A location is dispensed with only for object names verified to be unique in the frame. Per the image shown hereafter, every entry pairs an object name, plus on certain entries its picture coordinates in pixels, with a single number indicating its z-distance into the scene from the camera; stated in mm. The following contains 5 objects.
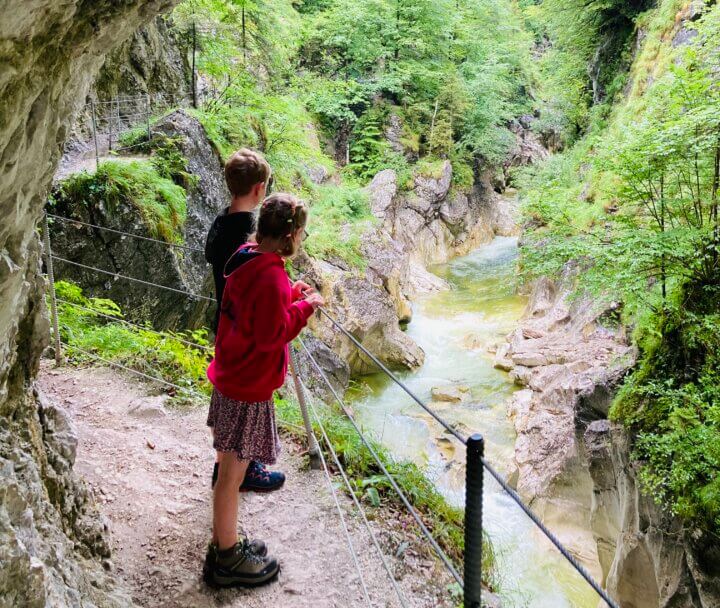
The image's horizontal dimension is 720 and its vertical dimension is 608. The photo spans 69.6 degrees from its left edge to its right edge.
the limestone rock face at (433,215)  19547
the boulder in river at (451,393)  11609
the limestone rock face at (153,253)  5711
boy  2615
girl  2273
